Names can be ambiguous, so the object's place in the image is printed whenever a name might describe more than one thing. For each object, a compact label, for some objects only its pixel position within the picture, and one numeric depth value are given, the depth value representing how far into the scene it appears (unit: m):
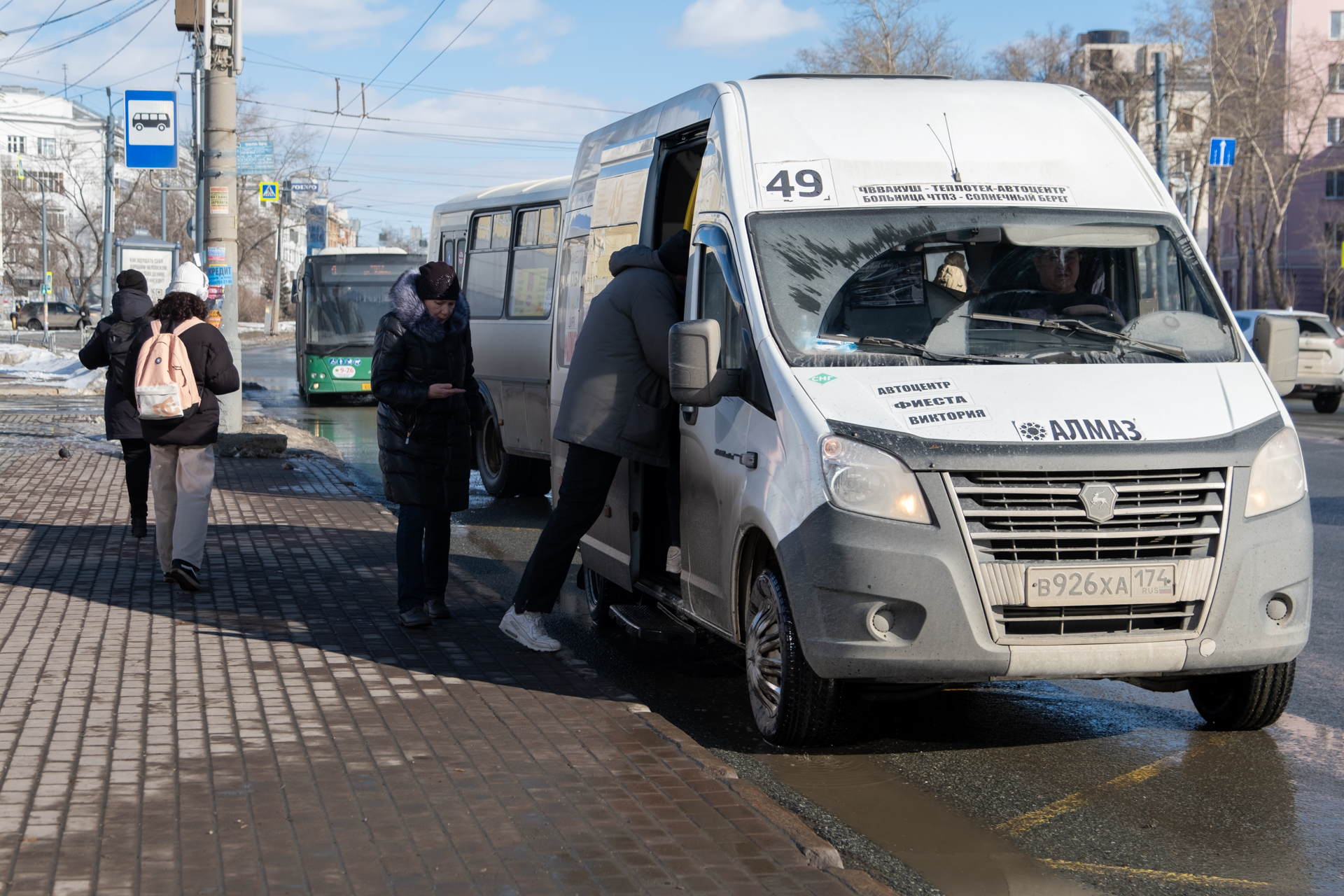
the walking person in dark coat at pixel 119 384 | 10.64
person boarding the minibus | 6.49
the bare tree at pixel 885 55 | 55.88
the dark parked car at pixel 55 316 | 83.81
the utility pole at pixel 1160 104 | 32.97
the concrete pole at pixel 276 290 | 78.24
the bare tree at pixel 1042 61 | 56.31
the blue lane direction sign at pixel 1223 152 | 32.81
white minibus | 4.92
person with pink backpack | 8.30
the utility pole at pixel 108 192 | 42.75
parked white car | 26.11
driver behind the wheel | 5.73
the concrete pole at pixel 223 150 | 16.55
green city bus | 28.00
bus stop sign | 19.36
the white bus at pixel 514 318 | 13.08
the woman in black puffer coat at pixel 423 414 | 7.37
